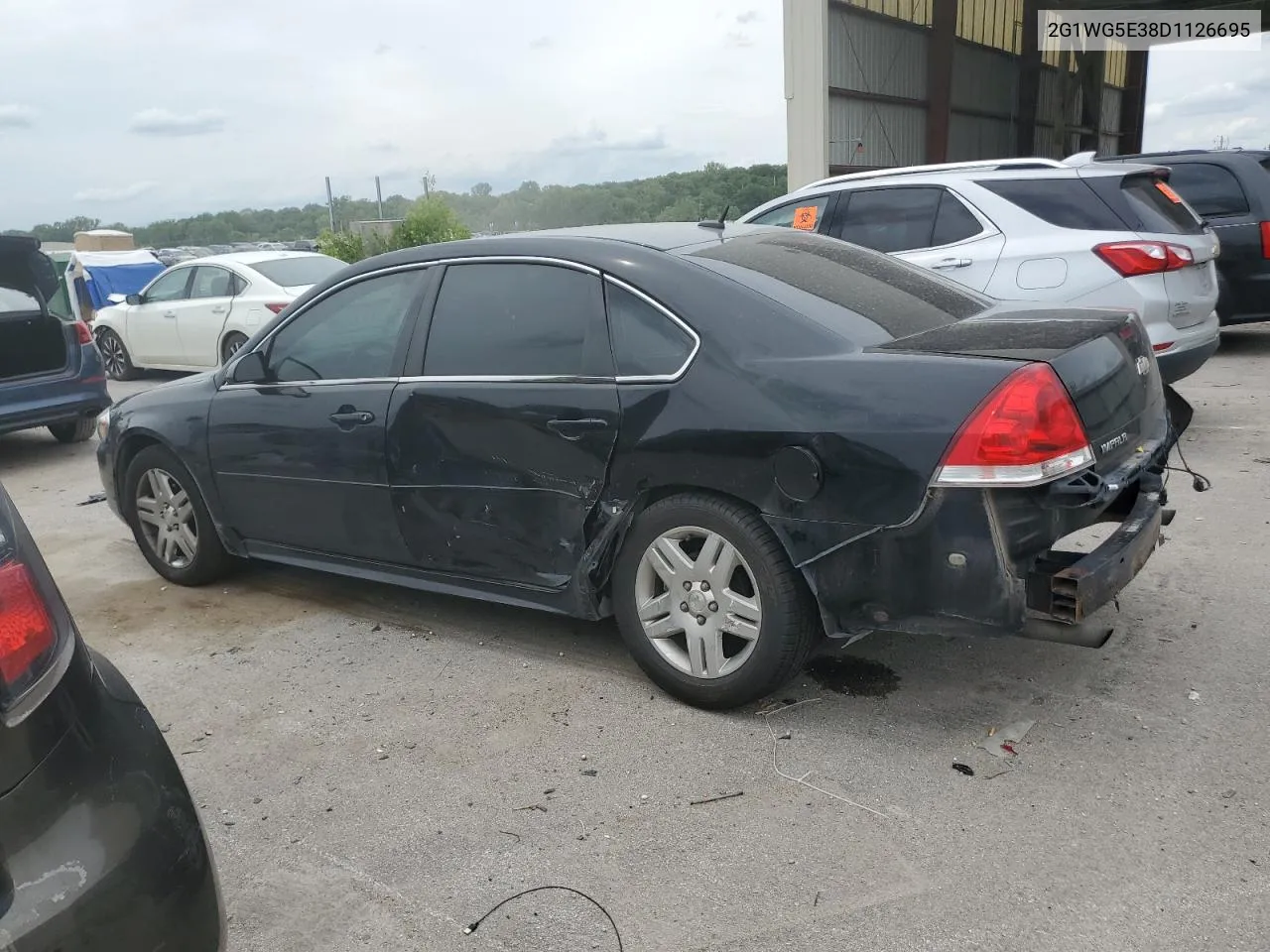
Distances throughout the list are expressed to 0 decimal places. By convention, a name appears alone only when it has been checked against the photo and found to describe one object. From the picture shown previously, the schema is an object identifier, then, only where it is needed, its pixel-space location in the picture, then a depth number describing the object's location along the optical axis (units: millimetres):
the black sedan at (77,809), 1569
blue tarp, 18188
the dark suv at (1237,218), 9031
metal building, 16656
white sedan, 11227
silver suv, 6098
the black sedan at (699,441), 2932
